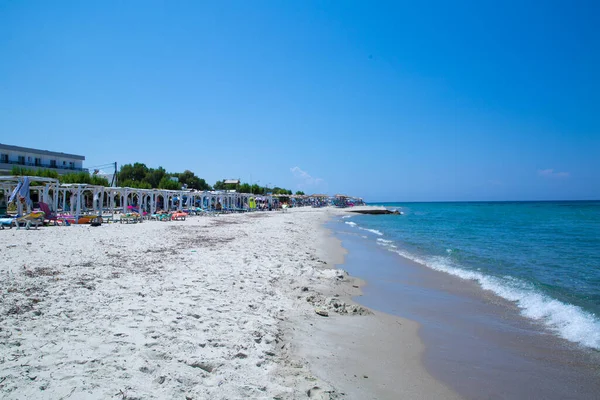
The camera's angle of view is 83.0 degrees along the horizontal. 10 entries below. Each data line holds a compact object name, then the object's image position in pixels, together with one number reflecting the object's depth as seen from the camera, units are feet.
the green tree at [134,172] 171.35
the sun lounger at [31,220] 48.37
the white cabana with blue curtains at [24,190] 52.29
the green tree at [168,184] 145.69
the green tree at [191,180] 205.31
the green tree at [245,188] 216.41
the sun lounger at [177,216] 80.18
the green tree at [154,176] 171.26
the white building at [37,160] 109.81
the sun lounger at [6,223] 48.83
